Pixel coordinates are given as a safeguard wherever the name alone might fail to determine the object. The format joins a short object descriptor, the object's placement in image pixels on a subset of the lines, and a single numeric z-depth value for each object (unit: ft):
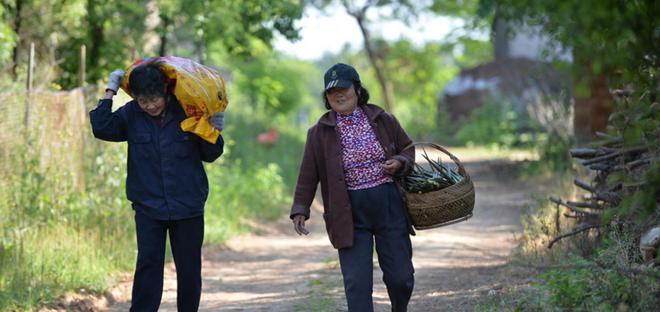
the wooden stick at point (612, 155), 52.18
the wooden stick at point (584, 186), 57.41
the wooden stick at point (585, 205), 56.96
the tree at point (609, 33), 25.98
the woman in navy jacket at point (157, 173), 39.65
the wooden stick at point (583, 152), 59.48
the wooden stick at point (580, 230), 52.19
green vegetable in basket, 40.78
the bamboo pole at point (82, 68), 73.77
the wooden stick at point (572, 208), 57.52
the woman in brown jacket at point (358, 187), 39.55
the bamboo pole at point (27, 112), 62.59
